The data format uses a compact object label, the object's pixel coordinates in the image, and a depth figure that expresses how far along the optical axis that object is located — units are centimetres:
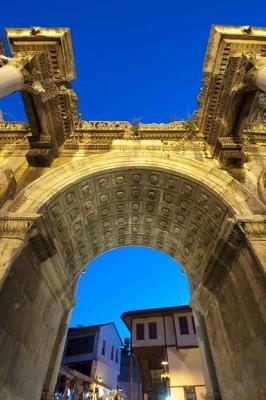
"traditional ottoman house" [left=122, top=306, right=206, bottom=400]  1984
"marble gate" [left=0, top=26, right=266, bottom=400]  618
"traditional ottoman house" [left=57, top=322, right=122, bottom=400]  2579
